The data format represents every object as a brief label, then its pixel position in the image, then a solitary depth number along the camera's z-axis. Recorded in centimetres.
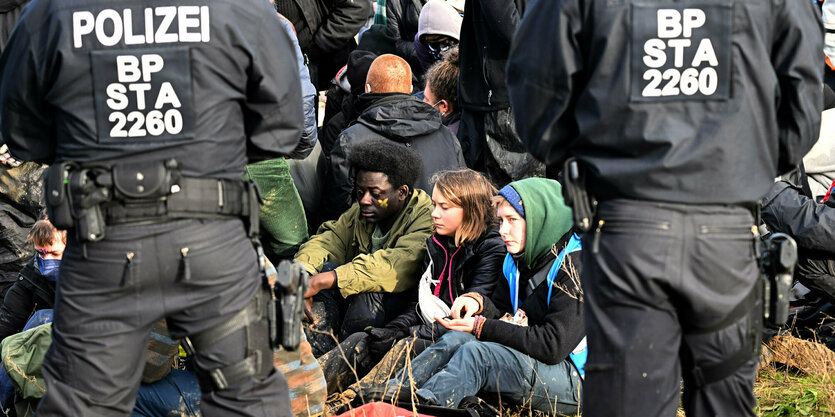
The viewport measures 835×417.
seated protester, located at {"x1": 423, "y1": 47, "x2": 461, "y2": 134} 707
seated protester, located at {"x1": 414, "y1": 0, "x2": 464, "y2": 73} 769
